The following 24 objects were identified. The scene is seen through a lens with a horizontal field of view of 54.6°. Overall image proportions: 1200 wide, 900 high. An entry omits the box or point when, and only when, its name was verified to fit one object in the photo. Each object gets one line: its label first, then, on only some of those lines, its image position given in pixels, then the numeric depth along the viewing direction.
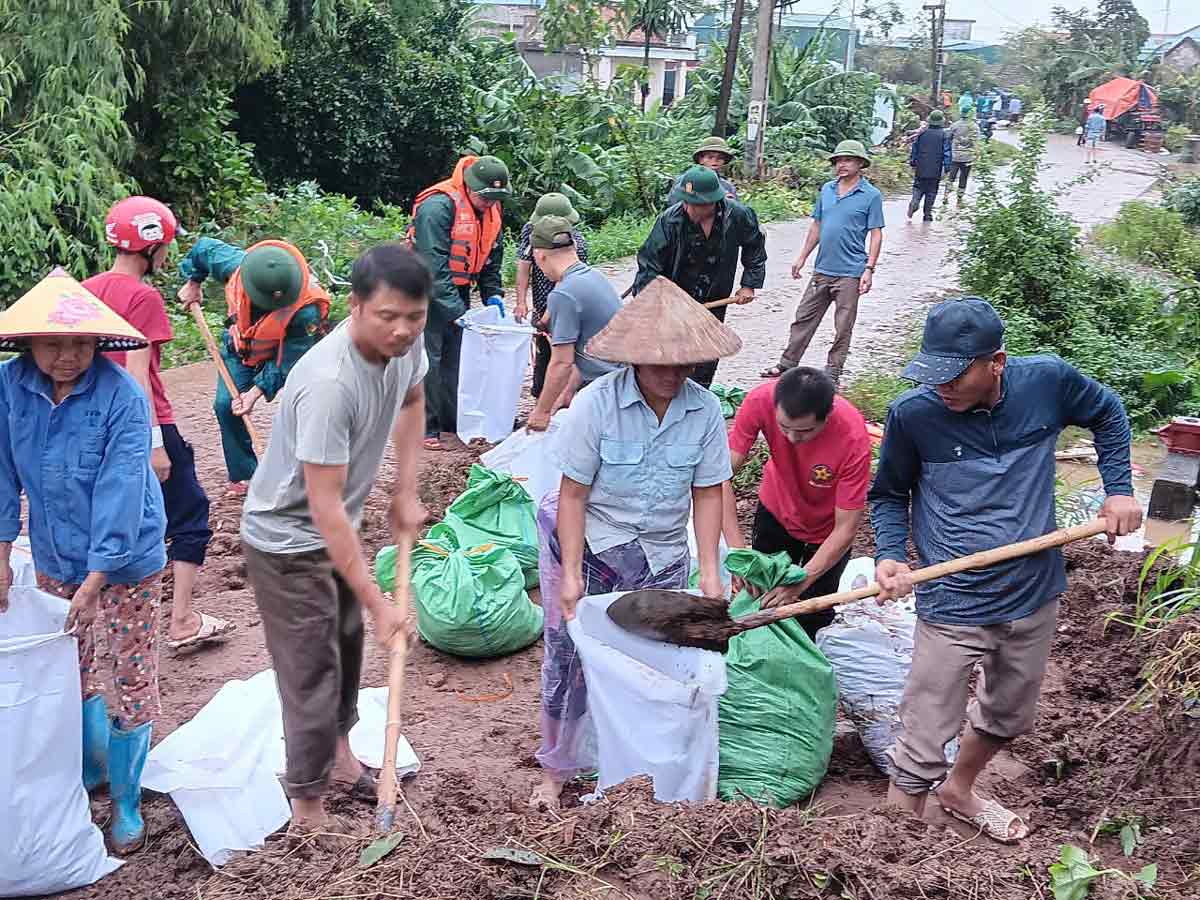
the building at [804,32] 24.28
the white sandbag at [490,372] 6.57
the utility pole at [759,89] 17.08
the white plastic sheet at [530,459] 5.16
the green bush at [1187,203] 17.09
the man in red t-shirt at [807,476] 3.64
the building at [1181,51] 47.25
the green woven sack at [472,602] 4.39
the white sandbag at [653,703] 3.11
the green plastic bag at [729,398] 6.55
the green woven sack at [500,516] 4.94
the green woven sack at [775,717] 3.49
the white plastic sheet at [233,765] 3.24
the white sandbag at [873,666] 3.85
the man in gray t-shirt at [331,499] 2.74
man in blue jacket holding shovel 3.13
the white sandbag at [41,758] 2.88
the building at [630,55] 32.75
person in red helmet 4.04
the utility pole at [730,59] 17.83
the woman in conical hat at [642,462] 3.20
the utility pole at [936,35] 32.28
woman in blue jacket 3.02
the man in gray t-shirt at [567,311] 5.39
